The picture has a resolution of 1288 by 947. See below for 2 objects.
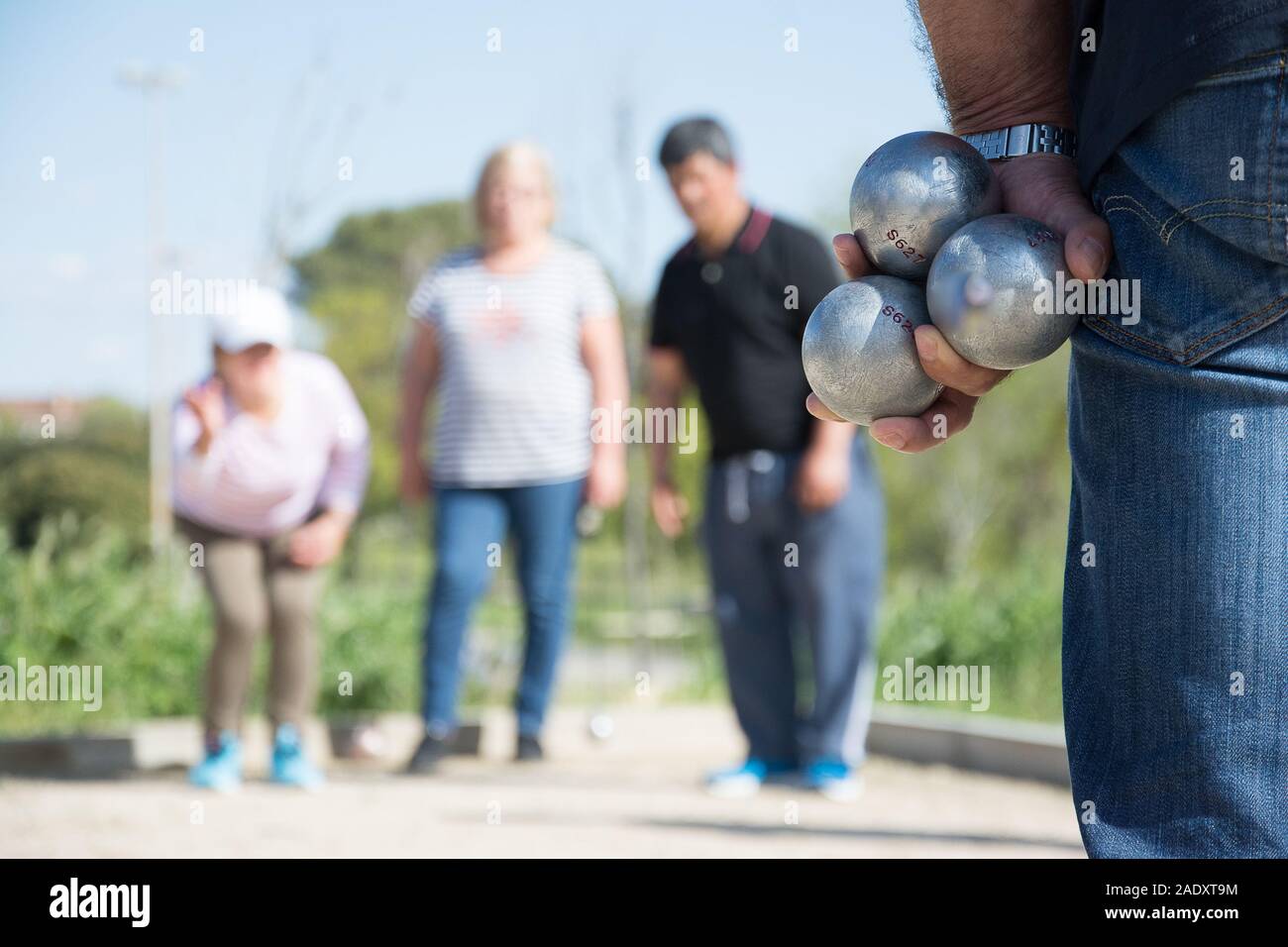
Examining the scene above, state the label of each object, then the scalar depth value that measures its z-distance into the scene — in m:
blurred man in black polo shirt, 5.38
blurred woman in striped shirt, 5.92
